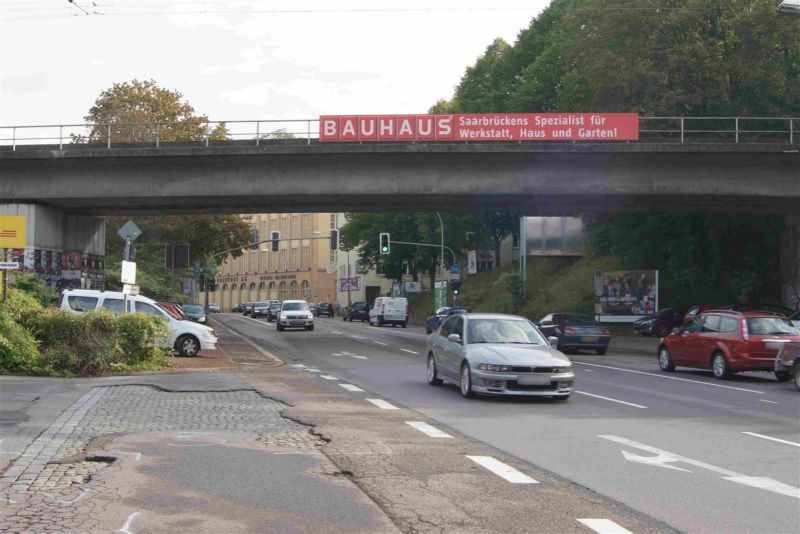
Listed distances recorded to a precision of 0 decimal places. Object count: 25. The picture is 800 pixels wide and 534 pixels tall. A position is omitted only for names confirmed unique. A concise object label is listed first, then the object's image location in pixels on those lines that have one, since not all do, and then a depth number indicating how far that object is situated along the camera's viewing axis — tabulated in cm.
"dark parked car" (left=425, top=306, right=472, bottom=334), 4753
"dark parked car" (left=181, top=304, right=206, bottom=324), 4625
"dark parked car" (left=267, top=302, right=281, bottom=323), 7144
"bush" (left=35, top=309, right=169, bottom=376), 1914
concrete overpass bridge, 3397
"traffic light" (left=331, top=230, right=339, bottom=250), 5794
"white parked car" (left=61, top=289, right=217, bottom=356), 2481
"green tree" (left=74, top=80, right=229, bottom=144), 5091
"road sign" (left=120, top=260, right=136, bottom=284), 2231
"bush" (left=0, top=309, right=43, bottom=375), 1897
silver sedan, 1472
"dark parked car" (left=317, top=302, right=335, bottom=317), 9250
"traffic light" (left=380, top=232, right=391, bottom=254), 5500
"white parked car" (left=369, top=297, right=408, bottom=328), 6425
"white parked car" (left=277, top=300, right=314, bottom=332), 4978
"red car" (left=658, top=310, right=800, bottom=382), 2006
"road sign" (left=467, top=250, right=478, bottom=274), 6247
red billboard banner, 3475
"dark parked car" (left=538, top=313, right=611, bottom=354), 3108
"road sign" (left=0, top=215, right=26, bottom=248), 2434
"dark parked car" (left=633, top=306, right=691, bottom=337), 4306
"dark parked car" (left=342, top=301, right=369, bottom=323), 7719
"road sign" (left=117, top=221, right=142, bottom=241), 2386
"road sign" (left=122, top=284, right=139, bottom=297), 2296
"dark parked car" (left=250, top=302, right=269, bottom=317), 8625
